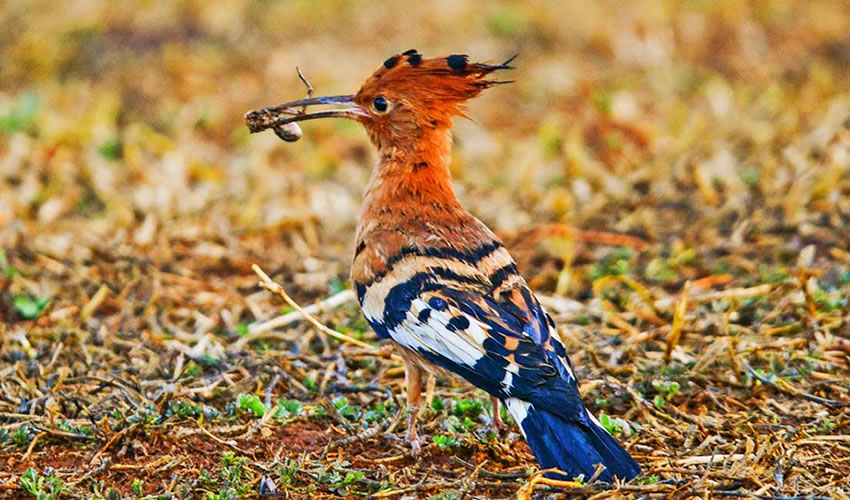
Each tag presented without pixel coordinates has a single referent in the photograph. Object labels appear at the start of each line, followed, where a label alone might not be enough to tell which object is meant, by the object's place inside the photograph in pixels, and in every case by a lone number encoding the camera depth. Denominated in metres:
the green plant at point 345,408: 8.50
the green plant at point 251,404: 8.29
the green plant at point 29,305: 10.48
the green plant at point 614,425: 8.10
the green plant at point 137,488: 7.12
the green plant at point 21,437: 7.91
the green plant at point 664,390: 8.59
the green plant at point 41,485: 7.05
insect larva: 9.96
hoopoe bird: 7.14
